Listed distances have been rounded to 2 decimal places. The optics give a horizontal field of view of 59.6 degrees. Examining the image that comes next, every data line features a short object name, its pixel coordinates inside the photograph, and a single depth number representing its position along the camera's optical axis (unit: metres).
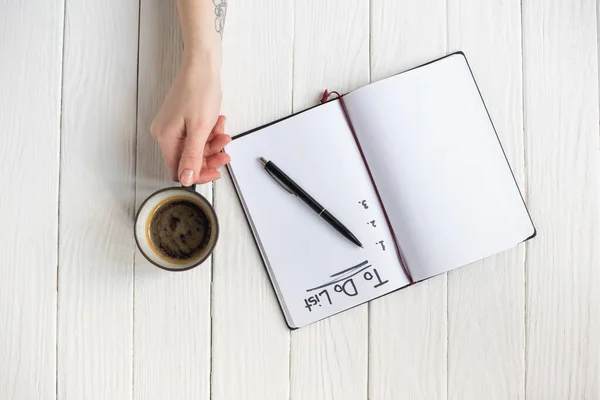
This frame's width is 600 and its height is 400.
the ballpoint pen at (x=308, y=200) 0.75
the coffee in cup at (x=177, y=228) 0.71
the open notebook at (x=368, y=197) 0.76
